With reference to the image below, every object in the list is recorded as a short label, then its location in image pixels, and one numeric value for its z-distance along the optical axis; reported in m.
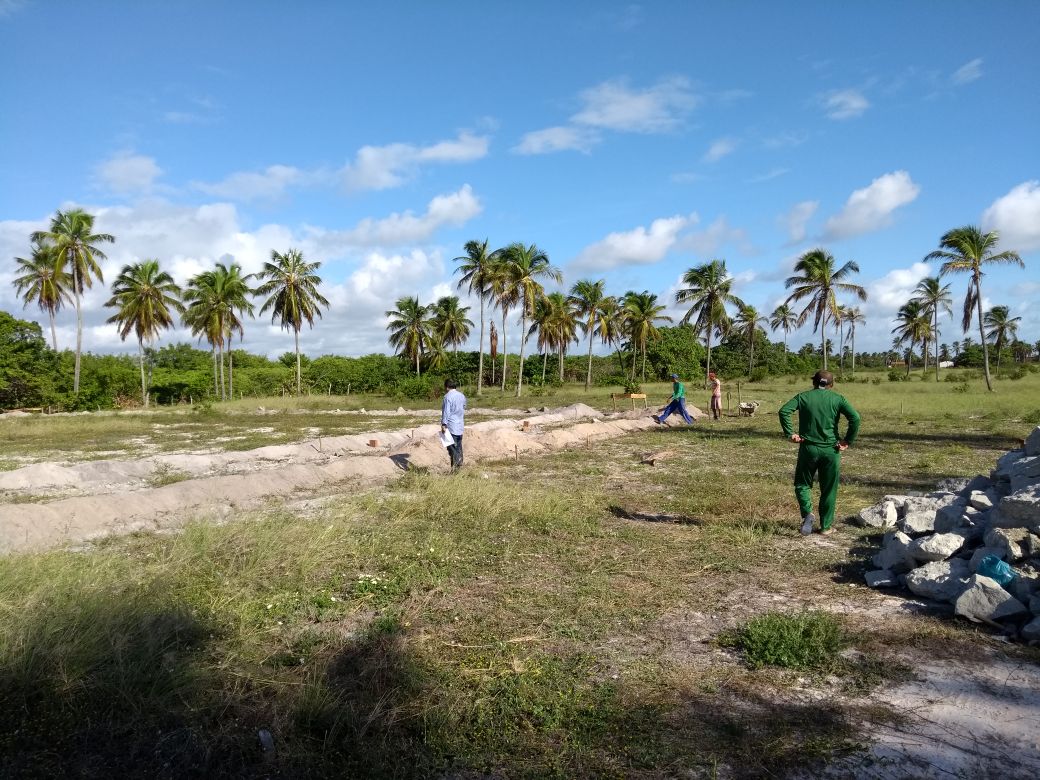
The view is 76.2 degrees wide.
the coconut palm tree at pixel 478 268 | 34.94
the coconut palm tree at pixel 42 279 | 34.84
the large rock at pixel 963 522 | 5.21
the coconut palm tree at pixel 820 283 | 36.09
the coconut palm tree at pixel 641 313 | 45.41
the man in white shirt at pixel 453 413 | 10.10
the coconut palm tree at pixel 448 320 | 50.06
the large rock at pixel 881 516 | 6.49
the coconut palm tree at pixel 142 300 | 35.47
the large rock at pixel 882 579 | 4.86
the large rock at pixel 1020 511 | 4.68
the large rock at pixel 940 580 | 4.43
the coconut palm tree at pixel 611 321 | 46.91
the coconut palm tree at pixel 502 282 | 34.38
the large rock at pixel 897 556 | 4.97
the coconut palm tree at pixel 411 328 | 48.41
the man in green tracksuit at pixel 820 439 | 5.95
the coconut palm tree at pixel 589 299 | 45.38
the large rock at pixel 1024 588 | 4.11
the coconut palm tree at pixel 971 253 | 29.42
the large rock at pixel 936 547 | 4.86
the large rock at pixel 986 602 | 3.99
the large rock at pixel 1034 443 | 6.69
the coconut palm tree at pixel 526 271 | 34.50
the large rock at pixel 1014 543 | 4.48
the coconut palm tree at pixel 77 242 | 34.12
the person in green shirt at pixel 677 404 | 17.69
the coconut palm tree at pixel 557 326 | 44.75
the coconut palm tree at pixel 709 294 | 38.06
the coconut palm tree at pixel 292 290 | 36.94
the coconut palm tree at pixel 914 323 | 53.91
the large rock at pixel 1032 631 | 3.76
